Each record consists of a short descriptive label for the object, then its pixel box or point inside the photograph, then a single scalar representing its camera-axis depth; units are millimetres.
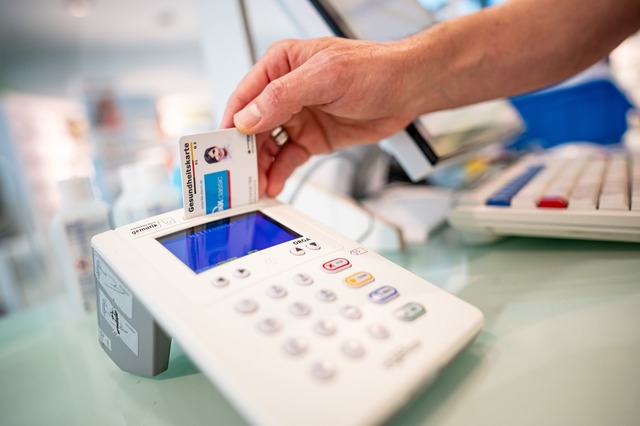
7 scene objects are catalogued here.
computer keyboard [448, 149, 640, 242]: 439
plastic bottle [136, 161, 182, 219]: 511
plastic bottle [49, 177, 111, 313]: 451
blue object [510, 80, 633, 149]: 1176
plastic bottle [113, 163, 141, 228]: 523
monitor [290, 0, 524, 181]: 549
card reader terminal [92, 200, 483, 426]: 212
